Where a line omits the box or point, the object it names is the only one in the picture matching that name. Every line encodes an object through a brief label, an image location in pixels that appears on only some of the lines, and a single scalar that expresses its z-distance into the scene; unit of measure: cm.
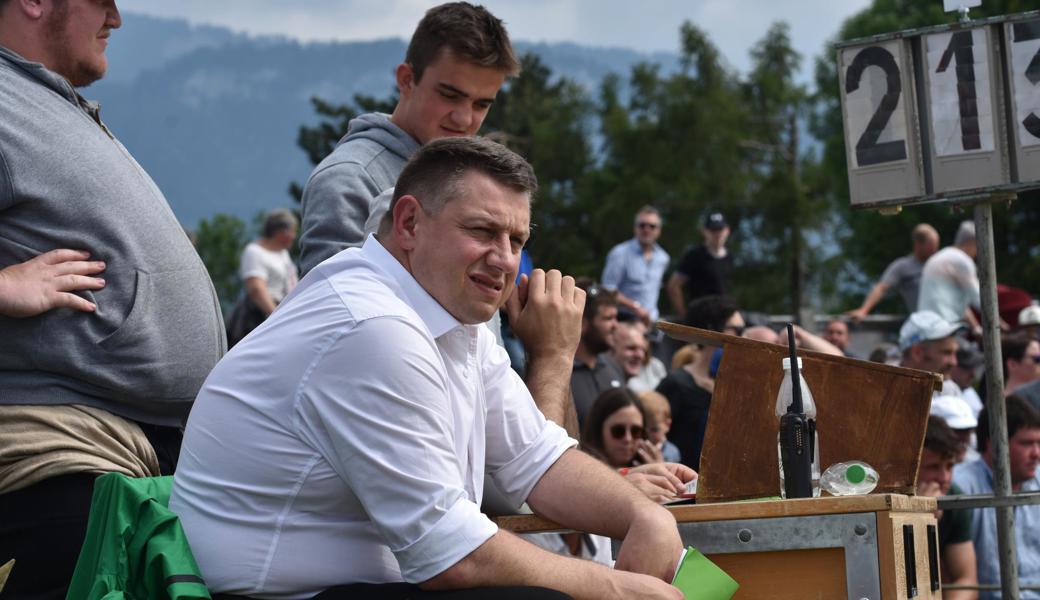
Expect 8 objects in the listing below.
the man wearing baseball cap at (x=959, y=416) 747
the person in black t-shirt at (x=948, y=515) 612
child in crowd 697
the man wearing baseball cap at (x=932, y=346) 906
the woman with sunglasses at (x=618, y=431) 640
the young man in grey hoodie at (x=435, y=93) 390
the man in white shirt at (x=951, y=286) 1106
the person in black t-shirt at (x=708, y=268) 1228
